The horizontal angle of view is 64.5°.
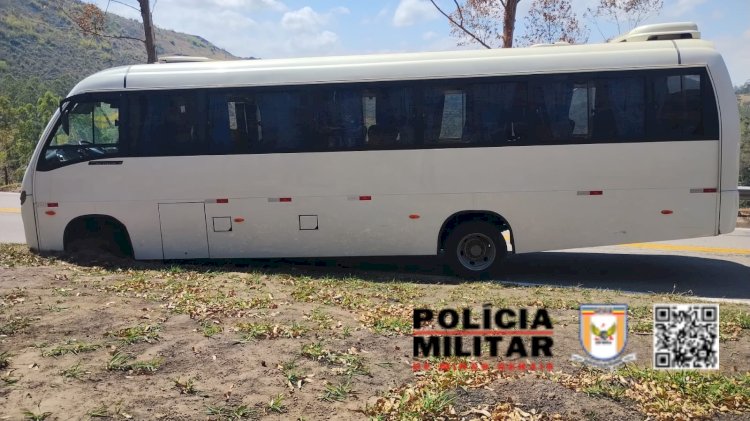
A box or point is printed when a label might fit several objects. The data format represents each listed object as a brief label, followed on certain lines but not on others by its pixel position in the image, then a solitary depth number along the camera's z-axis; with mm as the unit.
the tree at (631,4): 16984
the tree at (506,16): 16875
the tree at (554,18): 17484
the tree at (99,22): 17594
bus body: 8531
